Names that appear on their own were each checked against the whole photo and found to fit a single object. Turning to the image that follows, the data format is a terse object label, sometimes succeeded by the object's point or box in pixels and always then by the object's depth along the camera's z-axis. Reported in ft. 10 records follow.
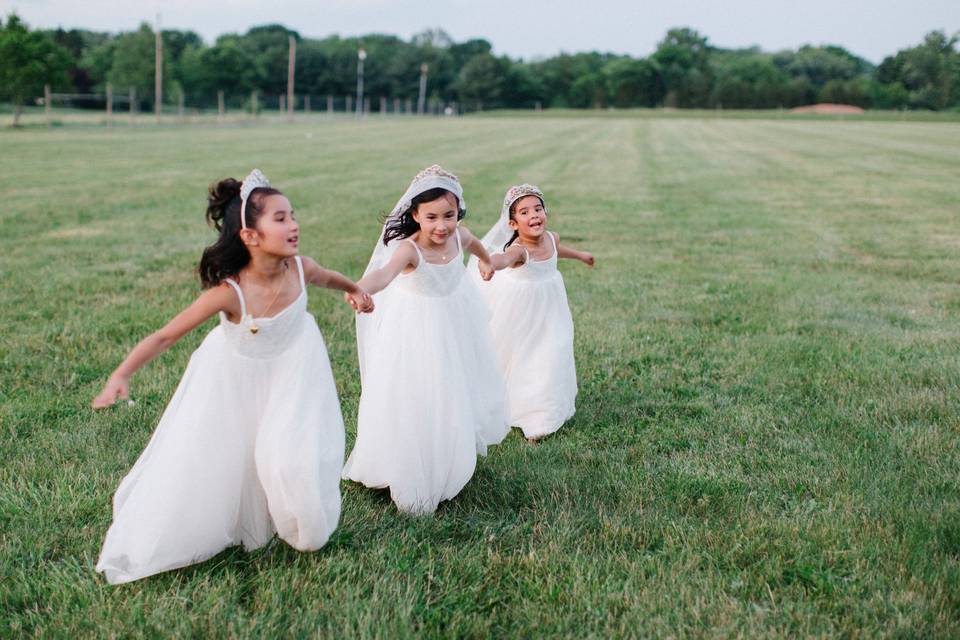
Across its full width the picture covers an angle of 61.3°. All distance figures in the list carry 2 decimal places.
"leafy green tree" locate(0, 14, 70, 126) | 130.00
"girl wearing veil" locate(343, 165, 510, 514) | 13.26
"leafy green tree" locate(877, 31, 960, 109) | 299.11
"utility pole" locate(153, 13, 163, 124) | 152.35
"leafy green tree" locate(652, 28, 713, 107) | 368.48
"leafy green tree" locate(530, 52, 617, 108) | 397.80
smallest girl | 16.83
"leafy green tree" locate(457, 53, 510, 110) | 397.80
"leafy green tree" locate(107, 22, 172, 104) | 186.70
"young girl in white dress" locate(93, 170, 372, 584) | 10.80
